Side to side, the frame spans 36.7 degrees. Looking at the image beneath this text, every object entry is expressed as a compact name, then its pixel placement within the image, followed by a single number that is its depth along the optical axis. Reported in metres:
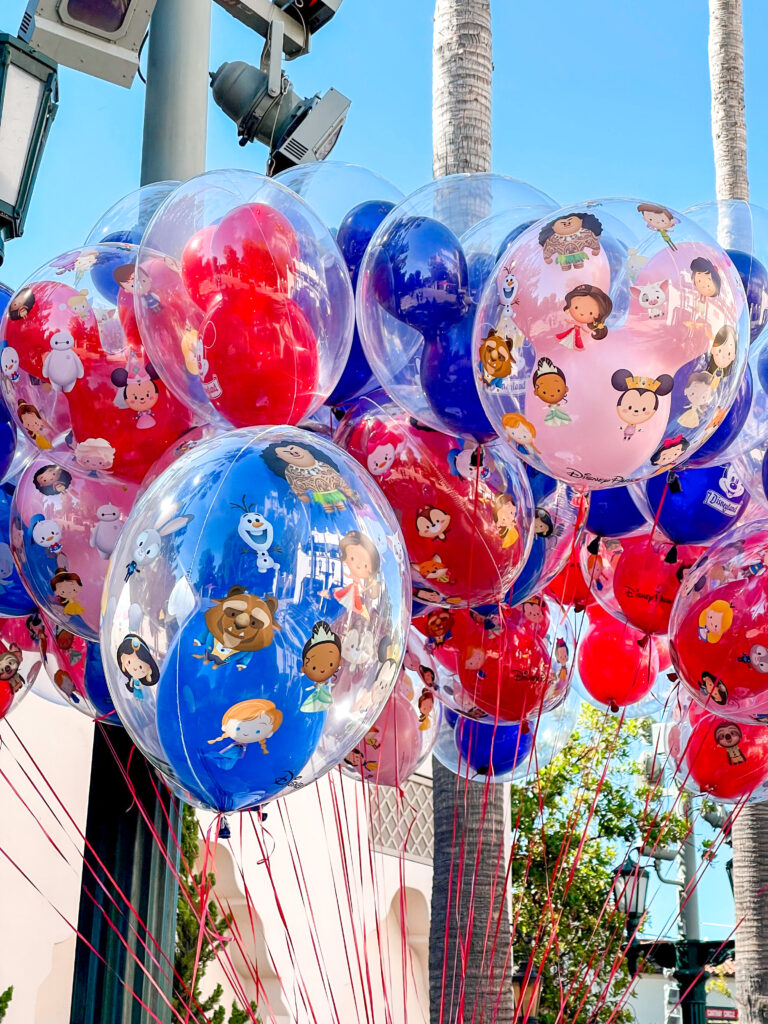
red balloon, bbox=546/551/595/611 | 4.10
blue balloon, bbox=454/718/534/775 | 4.42
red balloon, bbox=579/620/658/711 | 4.53
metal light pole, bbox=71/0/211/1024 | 3.82
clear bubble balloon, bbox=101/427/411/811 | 2.27
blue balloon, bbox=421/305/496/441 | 3.09
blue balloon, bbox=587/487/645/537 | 3.72
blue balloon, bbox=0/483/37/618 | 3.59
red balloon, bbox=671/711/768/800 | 4.07
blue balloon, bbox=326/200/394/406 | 3.38
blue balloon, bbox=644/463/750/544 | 3.58
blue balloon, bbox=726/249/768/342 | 3.42
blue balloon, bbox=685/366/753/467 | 3.21
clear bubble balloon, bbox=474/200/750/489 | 2.67
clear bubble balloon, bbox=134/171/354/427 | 2.84
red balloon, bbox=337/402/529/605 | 3.30
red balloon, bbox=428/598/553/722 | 3.94
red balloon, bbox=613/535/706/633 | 3.95
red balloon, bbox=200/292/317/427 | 2.83
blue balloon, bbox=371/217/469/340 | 3.07
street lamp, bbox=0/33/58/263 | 3.82
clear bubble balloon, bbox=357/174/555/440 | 3.08
